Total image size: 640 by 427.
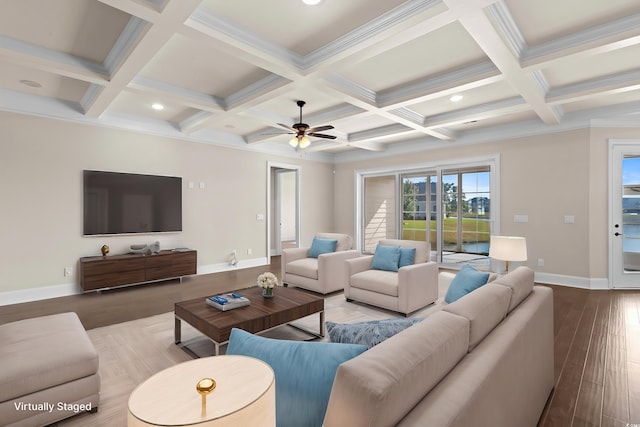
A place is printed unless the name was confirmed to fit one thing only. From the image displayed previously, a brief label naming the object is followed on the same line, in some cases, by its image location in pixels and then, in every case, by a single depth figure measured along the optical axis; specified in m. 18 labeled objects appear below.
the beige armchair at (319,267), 4.40
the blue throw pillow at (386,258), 4.06
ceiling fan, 4.27
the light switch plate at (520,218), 5.45
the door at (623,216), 4.83
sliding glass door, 6.14
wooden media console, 4.47
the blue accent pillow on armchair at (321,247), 4.86
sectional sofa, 0.83
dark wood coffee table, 2.43
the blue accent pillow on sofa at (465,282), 2.28
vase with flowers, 3.06
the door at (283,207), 7.75
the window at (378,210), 7.58
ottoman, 1.68
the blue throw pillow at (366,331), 1.23
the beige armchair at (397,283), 3.53
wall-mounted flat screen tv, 4.76
